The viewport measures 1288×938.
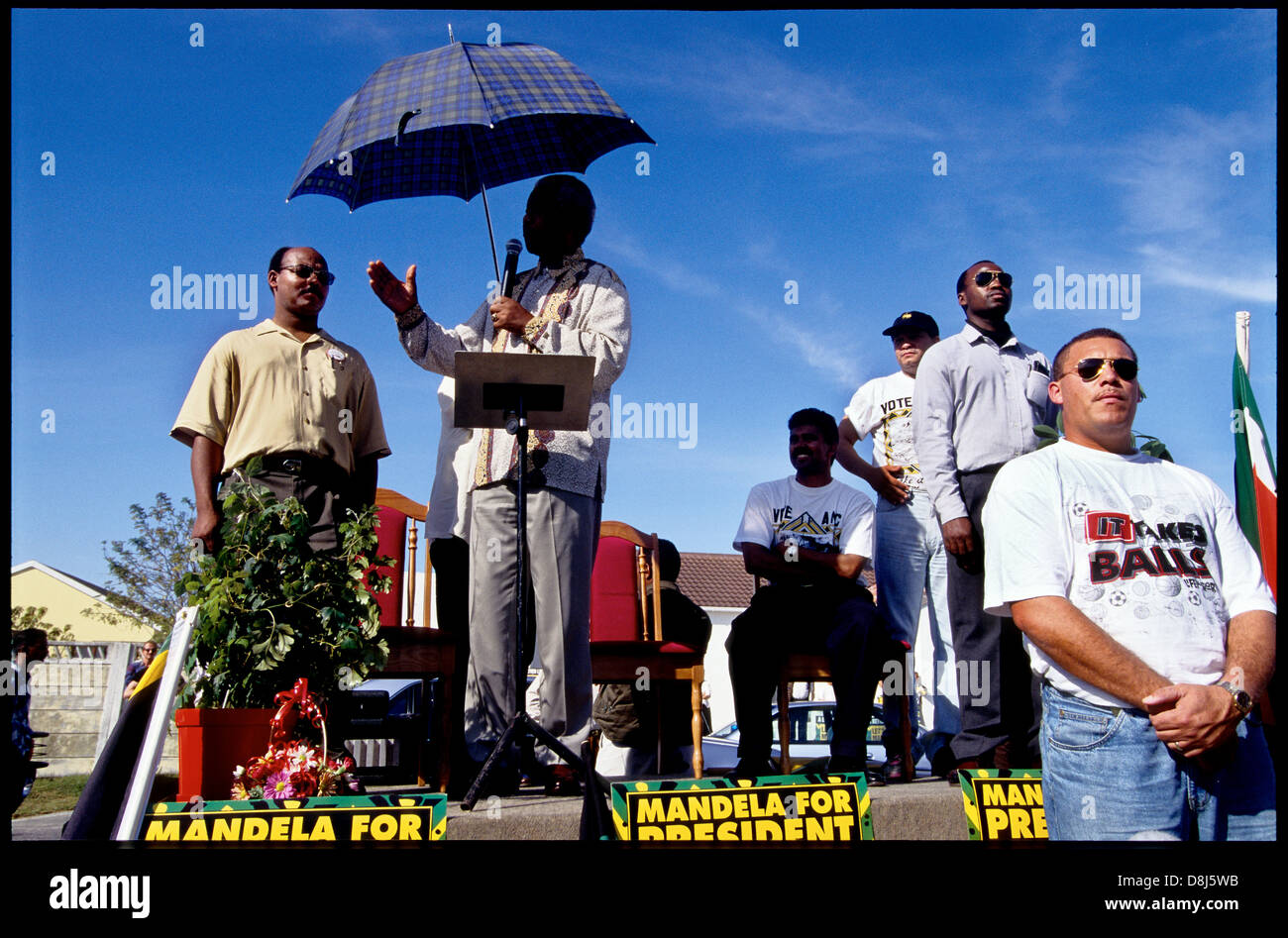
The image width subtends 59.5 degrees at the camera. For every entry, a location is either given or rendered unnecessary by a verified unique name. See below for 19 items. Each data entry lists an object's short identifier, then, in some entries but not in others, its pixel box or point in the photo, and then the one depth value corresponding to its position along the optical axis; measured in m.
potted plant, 3.92
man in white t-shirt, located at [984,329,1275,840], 2.63
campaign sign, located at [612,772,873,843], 3.14
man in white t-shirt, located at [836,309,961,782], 5.26
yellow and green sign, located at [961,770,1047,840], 3.31
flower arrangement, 3.63
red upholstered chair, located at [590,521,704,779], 6.05
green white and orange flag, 5.52
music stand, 3.85
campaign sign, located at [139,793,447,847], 3.02
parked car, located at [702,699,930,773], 12.17
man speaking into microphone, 4.26
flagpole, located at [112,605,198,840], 3.05
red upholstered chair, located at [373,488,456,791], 4.47
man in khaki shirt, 4.37
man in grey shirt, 4.43
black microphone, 4.41
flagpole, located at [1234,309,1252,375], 6.14
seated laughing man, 4.89
